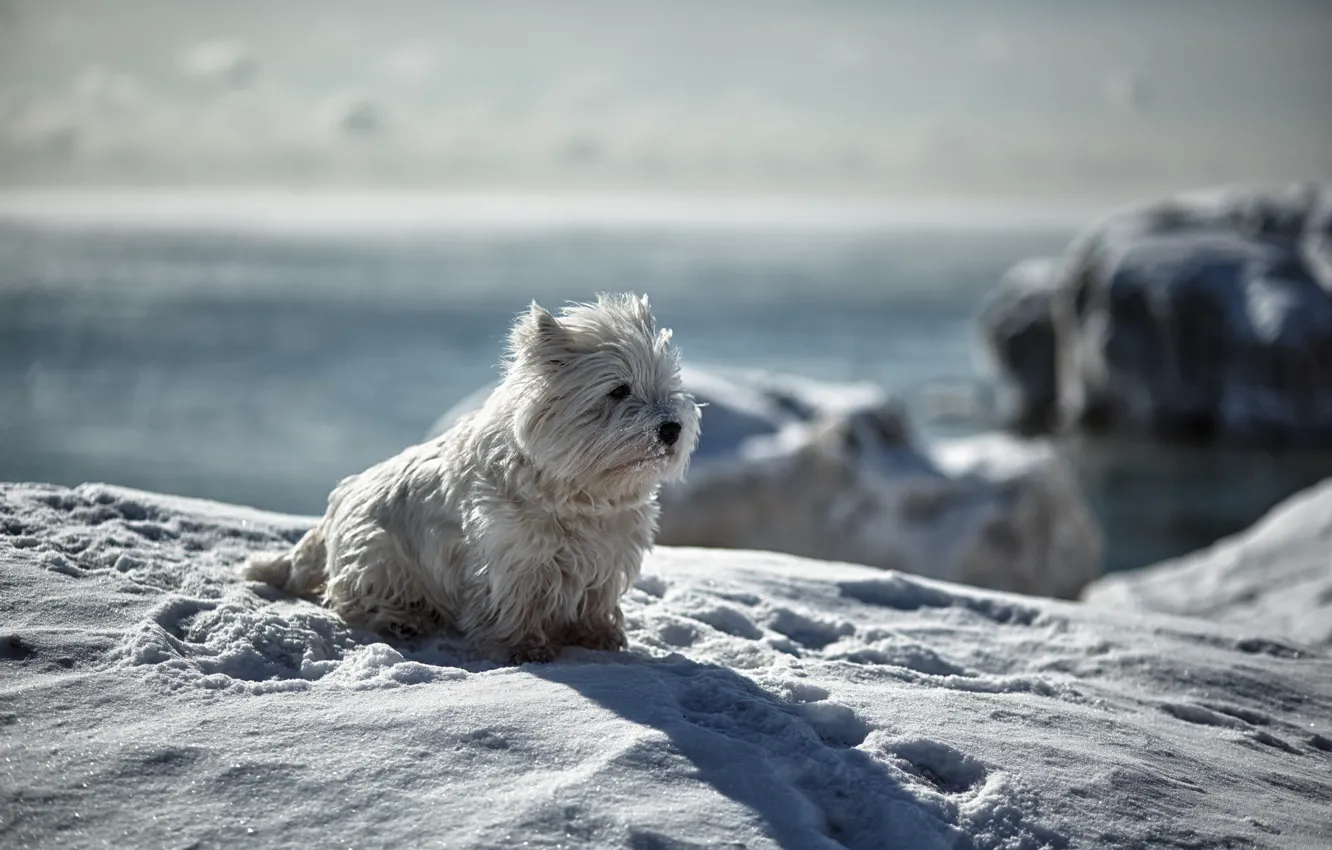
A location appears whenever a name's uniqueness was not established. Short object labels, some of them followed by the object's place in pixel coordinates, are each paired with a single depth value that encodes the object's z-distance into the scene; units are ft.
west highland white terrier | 13.65
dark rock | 101.09
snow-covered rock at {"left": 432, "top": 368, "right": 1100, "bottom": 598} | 39.75
